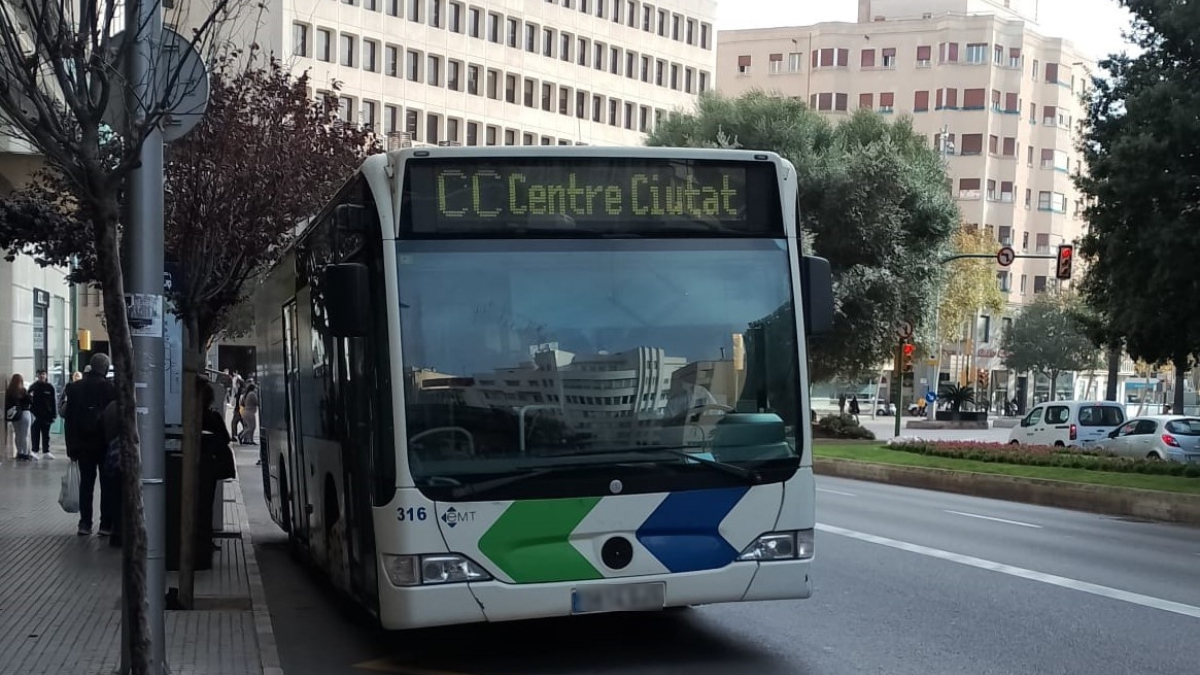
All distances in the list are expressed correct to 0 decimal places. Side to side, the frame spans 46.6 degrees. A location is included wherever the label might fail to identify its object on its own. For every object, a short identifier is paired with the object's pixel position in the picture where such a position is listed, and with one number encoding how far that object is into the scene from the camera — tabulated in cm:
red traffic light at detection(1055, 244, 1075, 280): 3662
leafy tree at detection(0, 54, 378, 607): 1421
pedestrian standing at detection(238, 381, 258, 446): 3688
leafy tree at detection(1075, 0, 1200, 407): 1956
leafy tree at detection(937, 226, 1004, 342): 6244
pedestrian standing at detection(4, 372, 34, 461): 2577
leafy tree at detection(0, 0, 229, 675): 616
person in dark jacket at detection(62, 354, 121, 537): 1430
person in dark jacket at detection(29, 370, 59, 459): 2659
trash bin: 1132
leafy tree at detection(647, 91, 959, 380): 4112
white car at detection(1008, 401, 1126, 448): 3506
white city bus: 765
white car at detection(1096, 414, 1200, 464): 2916
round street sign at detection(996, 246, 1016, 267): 4103
